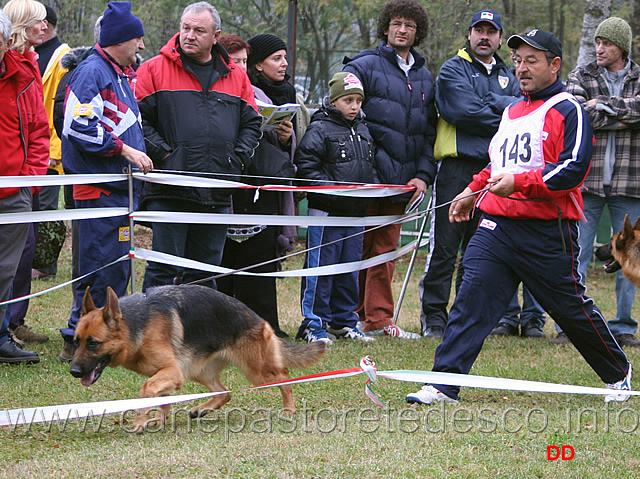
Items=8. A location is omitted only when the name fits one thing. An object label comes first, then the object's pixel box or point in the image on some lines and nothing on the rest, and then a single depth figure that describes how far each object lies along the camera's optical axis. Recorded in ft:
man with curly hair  49.78
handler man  33.94
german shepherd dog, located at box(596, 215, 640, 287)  39.50
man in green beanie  49.80
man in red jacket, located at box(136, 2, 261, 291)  41.45
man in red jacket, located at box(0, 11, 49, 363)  36.91
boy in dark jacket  47.70
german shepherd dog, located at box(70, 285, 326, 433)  28.81
